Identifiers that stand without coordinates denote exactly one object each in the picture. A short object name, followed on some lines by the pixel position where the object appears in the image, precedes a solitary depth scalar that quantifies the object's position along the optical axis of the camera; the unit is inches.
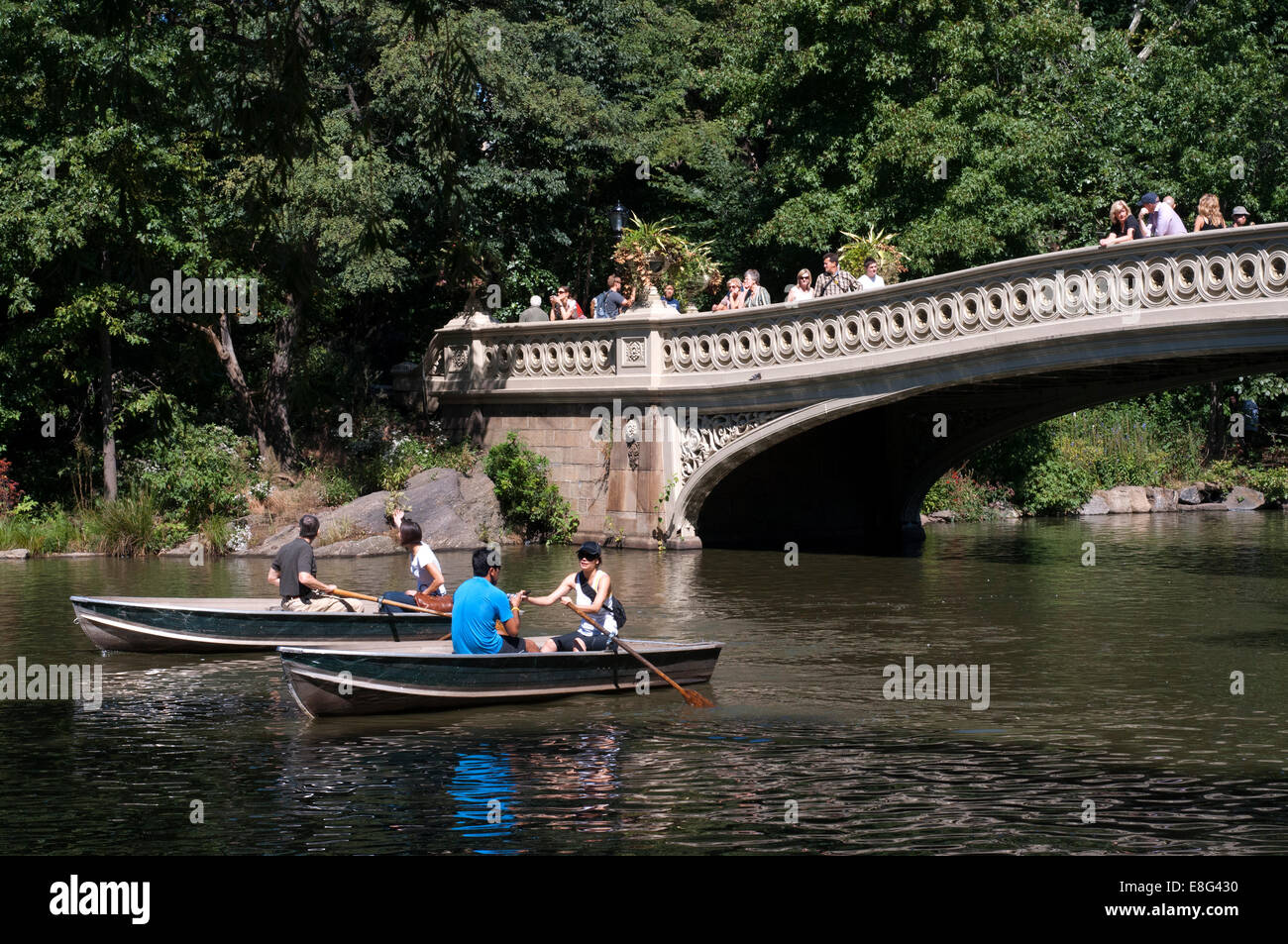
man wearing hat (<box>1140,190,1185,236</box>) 749.6
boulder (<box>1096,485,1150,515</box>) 1266.0
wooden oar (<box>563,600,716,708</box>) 500.0
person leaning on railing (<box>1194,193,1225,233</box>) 727.1
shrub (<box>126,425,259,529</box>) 983.6
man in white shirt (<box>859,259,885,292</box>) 869.2
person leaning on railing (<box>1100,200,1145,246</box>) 744.3
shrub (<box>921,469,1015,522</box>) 1225.4
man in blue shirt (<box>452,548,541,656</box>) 491.2
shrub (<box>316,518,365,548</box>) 950.4
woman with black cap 518.3
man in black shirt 591.8
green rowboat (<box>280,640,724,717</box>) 466.3
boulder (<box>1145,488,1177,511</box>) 1286.9
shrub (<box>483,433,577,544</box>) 1011.3
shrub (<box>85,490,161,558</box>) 951.0
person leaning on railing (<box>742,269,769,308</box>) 948.6
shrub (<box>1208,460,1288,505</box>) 1304.1
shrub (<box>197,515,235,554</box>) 946.1
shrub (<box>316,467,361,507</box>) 1028.5
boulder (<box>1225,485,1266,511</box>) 1291.8
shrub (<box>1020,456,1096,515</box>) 1245.7
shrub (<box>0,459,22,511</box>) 986.7
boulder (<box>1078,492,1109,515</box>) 1253.7
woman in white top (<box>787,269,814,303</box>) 905.5
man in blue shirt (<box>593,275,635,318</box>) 1008.2
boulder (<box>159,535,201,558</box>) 948.0
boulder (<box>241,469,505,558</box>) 952.3
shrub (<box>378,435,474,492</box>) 1045.8
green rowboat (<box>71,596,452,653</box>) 580.7
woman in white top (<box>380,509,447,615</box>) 581.0
